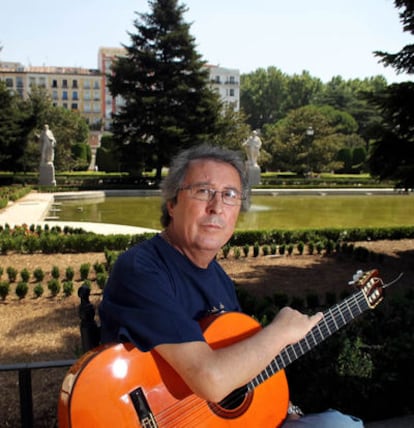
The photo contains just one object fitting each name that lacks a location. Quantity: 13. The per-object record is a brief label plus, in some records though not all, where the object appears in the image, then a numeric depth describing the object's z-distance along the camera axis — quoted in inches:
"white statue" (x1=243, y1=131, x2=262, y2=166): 1243.2
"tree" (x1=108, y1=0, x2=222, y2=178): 1102.4
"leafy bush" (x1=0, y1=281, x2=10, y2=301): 235.0
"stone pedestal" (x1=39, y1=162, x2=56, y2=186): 1089.4
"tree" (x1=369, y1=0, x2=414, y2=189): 316.5
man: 60.7
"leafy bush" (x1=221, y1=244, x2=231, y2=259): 349.7
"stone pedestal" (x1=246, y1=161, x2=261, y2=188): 1203.2
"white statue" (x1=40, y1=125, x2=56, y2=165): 1093.1
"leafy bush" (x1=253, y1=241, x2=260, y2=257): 356.5
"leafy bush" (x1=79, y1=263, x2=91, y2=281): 275.4
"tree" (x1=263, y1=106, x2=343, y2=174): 1456.7
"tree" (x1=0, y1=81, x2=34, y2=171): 1114.7
